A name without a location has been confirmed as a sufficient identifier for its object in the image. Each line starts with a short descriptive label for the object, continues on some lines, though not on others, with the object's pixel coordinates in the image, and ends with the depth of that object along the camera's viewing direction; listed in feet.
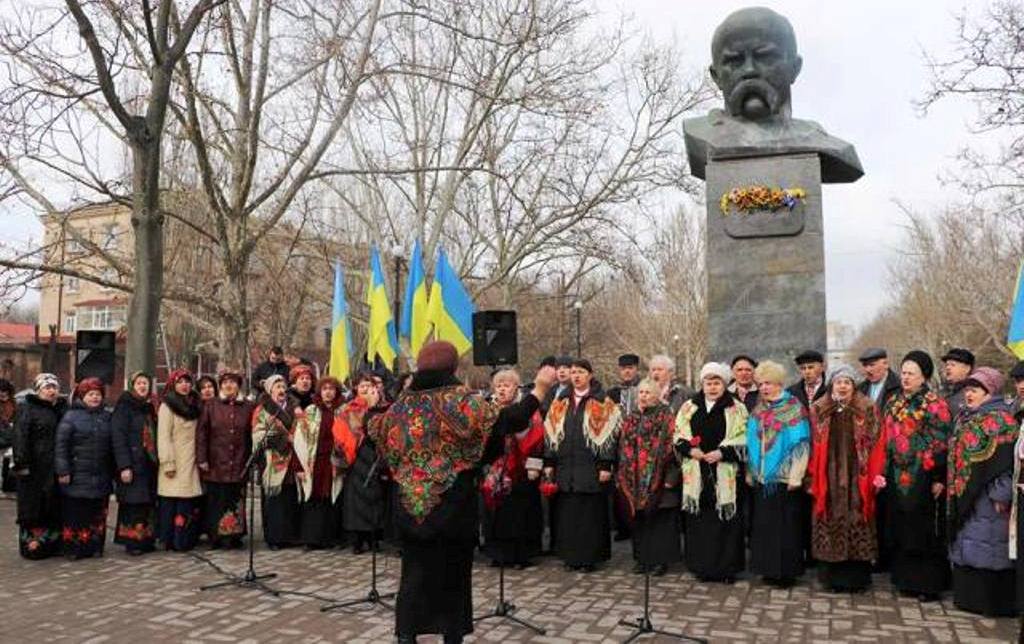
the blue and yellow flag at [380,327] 30.99
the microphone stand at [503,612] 18.13
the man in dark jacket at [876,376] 23.06
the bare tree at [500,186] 69.92
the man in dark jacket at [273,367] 36.70
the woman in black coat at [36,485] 25.96
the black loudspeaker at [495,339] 29.43
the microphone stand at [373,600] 19.42
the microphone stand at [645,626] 16.88
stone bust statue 29.86
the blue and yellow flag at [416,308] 29.78
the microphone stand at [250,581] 21.54
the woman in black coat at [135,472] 26.53
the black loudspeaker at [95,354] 32.27
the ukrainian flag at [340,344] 31.19
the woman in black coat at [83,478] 25.95
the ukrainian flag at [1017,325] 21.13
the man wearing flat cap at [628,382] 27.52
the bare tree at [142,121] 31.71
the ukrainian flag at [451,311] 28.48
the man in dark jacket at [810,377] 23.75
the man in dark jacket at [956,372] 20.49
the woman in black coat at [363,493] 25.26
